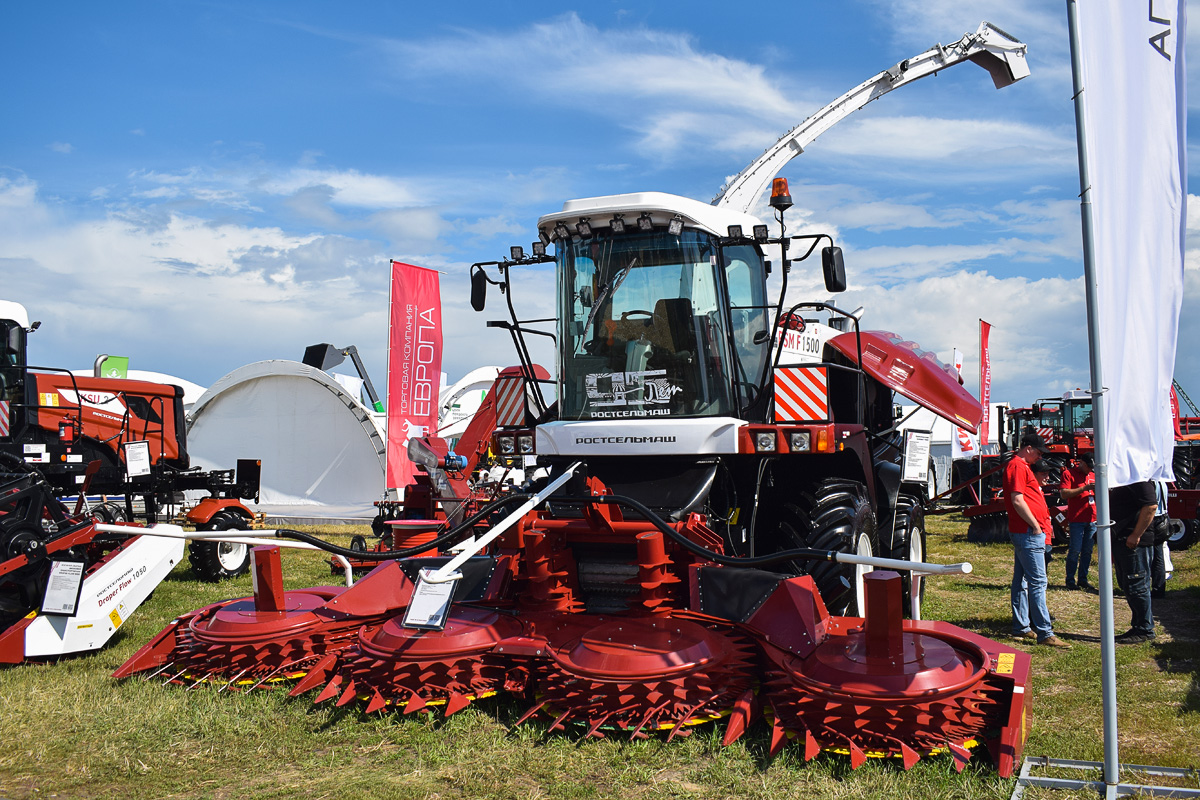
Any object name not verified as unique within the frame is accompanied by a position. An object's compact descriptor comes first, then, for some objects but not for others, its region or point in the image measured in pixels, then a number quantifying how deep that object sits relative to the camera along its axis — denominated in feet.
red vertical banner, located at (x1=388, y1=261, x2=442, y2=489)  45.24
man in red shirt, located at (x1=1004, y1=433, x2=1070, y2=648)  21.71
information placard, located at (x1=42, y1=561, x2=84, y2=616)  19.42
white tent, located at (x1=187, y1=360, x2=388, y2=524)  61.57
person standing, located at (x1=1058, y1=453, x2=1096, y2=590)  27.66
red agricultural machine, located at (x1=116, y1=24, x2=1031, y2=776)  13.04
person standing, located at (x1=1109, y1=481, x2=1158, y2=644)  21.42
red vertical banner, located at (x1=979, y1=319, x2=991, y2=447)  50.93
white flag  11.96
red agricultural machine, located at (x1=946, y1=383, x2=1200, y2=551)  39.01
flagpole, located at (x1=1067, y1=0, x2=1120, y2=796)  11.40
